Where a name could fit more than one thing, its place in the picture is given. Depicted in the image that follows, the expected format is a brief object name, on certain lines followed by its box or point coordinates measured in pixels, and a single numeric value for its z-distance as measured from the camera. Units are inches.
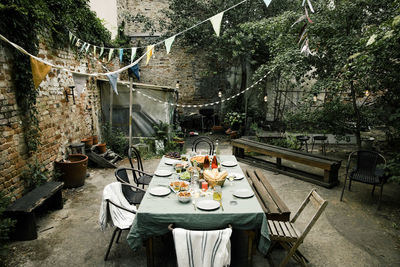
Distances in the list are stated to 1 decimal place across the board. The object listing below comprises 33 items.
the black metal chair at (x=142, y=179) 150.8
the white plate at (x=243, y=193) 101.1
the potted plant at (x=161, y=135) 272.7
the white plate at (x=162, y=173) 127.0
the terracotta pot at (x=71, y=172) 180.4
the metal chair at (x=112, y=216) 97.9
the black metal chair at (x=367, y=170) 152.1
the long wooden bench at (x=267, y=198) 100.8
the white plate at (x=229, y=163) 141.4
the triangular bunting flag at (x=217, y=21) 109.7
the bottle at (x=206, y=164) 130.5
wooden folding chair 91.1
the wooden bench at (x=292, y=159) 183.0
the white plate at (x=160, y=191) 102.9
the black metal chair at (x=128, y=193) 125.3
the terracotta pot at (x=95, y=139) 246.4
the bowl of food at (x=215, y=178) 110.1
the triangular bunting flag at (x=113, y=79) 161.3
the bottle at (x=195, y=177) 111.3
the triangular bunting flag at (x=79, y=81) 160.7
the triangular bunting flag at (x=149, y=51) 143.0
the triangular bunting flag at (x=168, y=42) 129.4
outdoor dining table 88.0
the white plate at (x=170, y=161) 147.1
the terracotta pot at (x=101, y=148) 239.2
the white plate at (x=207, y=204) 91.0
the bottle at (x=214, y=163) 131.6
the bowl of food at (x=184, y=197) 96.0
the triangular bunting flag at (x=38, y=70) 114.6
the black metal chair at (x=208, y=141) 188.7
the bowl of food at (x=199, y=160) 131.6
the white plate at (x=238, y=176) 122.0
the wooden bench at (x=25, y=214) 118.2
